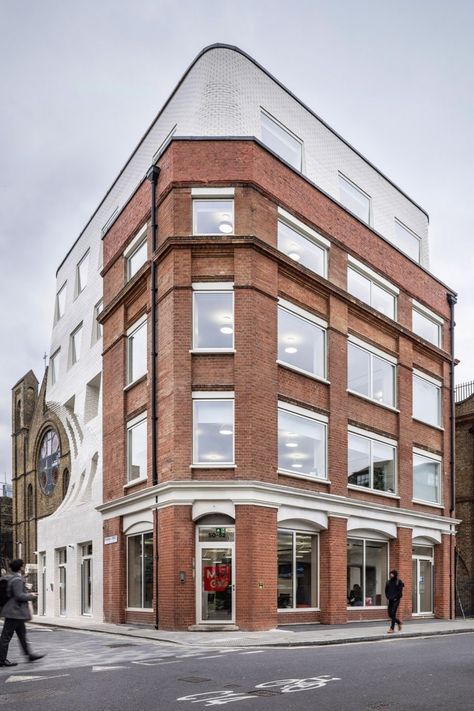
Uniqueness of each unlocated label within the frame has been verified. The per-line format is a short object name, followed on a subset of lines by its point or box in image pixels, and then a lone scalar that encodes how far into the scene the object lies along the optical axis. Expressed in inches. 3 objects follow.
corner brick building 802.8
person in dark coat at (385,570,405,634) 788.0
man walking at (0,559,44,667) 459.3
